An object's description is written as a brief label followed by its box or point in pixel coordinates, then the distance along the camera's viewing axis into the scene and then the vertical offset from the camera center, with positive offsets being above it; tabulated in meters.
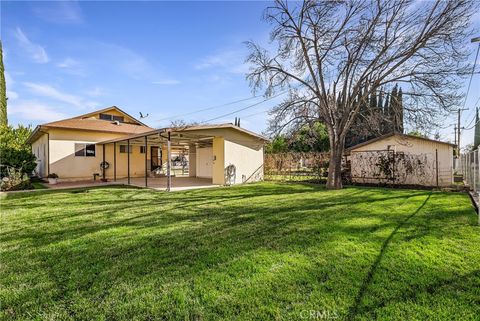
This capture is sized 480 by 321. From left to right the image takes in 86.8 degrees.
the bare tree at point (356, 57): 10.23 +4.80
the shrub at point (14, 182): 11.77 -0.81
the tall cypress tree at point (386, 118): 11.47 +2.15
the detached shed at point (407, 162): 12.33 +0.04
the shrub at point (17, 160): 13.12 +0.25
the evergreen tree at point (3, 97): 18.98 +5.59
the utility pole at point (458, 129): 27.08 +3.60
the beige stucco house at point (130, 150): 13.56 +0.88
